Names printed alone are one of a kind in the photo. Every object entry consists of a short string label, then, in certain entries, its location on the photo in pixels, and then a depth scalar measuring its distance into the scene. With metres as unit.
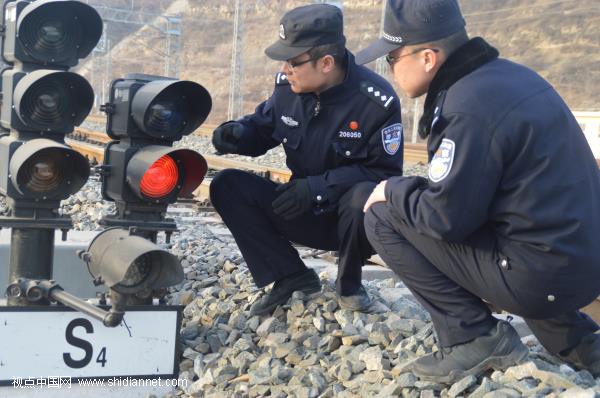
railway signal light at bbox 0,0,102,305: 3.47
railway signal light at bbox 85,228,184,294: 3.30
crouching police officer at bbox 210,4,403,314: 4.12
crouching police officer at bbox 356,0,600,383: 3.03
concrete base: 5.17
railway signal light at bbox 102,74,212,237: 3.57
